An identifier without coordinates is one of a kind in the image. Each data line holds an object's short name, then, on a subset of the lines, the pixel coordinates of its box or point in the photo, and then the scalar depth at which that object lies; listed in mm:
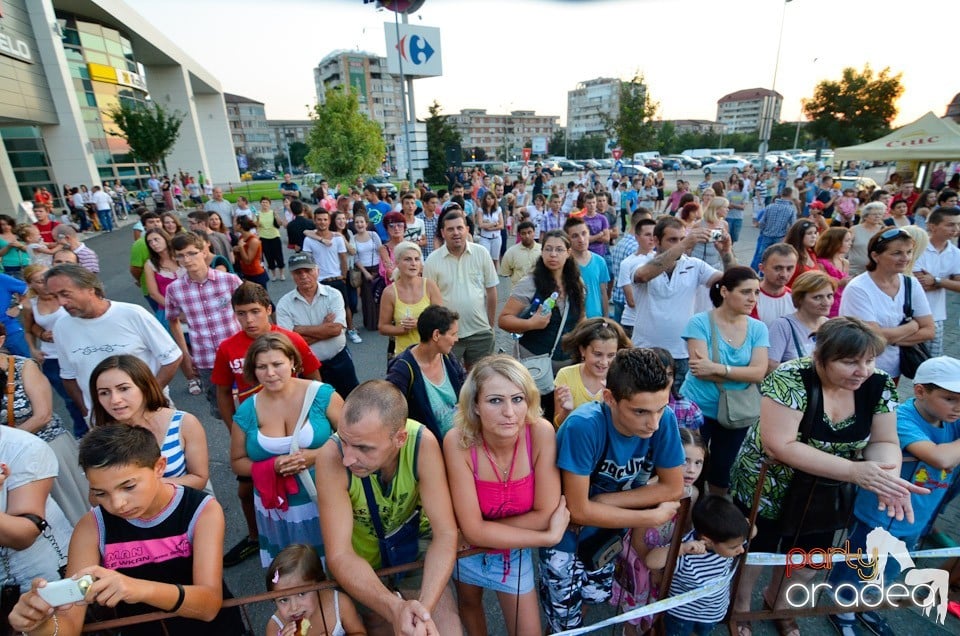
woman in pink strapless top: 1875
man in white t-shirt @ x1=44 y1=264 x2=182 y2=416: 2826
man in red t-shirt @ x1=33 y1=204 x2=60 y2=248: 8439
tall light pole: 22598
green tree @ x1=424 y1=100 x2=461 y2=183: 38031
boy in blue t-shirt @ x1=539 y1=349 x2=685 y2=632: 1825
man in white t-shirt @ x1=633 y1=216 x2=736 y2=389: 3622
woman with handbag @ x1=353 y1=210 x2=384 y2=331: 6988
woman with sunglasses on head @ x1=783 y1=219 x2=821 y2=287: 4047
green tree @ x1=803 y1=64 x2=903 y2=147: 31609
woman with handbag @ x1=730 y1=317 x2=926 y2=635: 1959
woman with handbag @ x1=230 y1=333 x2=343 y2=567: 2387
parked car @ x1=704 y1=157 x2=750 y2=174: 41703
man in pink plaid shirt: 3760
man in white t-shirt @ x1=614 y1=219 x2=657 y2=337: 4203
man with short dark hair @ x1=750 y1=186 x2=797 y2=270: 7984
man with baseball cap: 3760
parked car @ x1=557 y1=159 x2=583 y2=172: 52716
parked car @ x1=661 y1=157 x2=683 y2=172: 46041
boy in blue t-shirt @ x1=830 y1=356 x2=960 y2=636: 2088
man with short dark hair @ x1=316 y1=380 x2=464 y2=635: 1724
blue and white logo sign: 17734
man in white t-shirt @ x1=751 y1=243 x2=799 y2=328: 3244
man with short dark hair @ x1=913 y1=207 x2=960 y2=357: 3854
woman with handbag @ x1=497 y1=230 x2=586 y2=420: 3631
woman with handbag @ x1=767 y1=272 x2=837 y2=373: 2855
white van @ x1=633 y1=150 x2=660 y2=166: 46956
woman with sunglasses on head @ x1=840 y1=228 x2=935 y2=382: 3139
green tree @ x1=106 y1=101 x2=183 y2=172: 22250
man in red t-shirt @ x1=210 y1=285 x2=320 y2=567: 2949
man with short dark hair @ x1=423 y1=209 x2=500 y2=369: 4188
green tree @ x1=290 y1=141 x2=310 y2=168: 79675
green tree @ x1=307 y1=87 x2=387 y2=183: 23406
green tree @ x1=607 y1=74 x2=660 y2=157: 23344
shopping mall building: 18359
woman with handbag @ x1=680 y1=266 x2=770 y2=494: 2814
